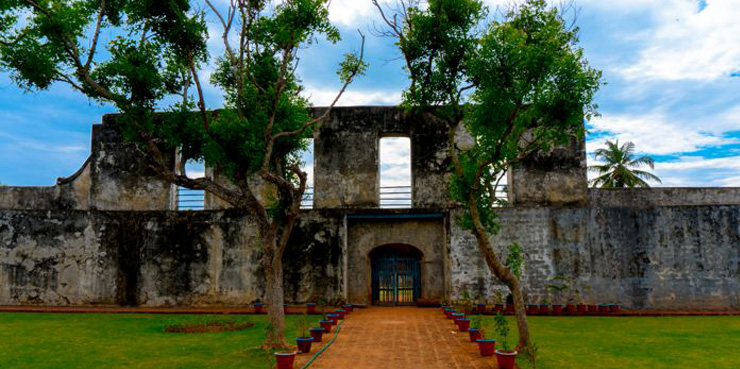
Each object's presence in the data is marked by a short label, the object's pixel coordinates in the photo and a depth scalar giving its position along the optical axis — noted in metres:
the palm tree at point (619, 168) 26.31
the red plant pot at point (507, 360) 6.48
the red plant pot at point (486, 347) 7.45
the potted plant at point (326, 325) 9.70
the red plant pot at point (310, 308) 13.47
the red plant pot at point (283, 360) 6.25
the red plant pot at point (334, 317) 10.73
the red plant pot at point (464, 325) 9.80
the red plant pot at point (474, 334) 8.56
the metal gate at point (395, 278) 15.33
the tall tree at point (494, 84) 7.59
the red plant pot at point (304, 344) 7.67
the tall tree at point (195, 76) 7.89
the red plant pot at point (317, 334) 8.58
